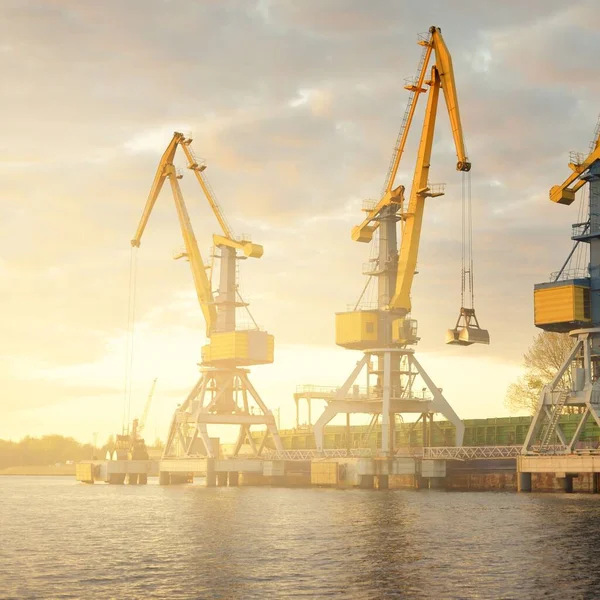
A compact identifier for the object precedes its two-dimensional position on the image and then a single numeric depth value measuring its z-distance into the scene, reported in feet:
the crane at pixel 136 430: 405.18
